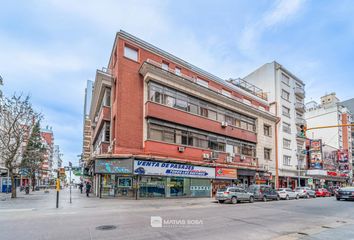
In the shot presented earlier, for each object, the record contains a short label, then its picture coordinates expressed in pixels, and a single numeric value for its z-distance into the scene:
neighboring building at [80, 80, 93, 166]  68.56
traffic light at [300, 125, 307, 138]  19.09
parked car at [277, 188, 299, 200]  30.69
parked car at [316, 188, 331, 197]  39.12
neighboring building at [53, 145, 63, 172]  127.01
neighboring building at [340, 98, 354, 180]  93.59
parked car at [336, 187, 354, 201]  27.41
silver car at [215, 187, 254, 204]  21.96
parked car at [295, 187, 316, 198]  35.09
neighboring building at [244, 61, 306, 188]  43.72
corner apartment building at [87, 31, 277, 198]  23.28
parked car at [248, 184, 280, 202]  25.27
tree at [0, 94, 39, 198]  25.63
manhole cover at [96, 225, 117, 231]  9.49
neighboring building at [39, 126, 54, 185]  101.12
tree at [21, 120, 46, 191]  27.70
